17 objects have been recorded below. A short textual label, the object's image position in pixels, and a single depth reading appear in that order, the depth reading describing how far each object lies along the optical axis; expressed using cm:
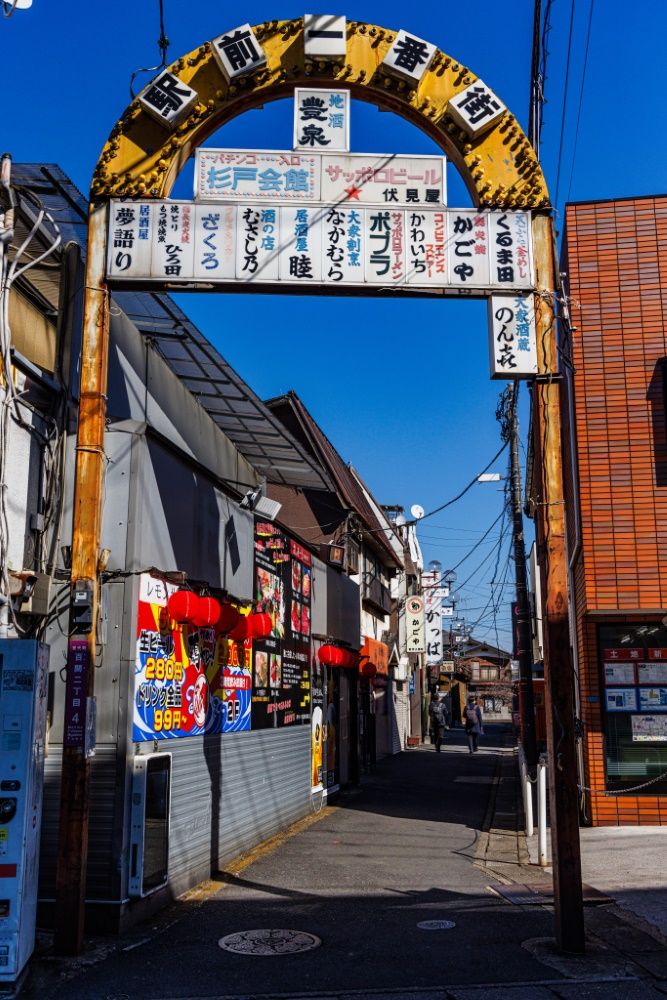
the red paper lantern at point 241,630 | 1148
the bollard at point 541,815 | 1181
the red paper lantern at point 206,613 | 973
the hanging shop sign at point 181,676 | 901
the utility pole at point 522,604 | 1617
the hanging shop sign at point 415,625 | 3562
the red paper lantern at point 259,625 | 1218
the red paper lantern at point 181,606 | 945
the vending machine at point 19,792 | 654
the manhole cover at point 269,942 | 761
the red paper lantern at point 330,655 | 1794
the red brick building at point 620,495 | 1404
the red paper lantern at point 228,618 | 1092
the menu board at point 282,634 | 1379
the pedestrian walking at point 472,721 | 3134
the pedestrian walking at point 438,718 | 3341
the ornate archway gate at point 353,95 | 845
